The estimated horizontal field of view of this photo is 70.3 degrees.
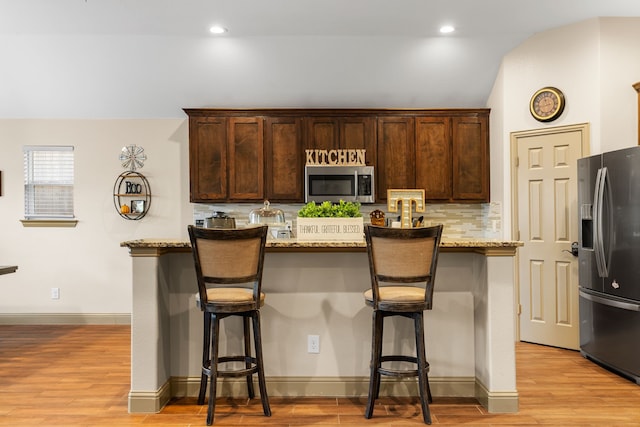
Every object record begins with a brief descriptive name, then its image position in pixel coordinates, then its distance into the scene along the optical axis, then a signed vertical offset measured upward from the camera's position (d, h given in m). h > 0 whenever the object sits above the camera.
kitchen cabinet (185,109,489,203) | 4.97 +0.75
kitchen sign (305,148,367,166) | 4.73 +0.64
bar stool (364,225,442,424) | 2.49 -0.31
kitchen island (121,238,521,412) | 3.00 -0.74
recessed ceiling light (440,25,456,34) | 4.15 +1.72
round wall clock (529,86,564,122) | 4.20 +1.04
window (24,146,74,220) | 5.23 +0.38
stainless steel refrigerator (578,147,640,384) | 3.29 -0.35
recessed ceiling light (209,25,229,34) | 4.13 +1.72
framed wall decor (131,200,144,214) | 5.20 +0.12
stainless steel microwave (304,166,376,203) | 4.89 +0.34
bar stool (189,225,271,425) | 2.50 -0.33
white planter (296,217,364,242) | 2.91 -0.09
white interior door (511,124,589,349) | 4.15 -0.14
